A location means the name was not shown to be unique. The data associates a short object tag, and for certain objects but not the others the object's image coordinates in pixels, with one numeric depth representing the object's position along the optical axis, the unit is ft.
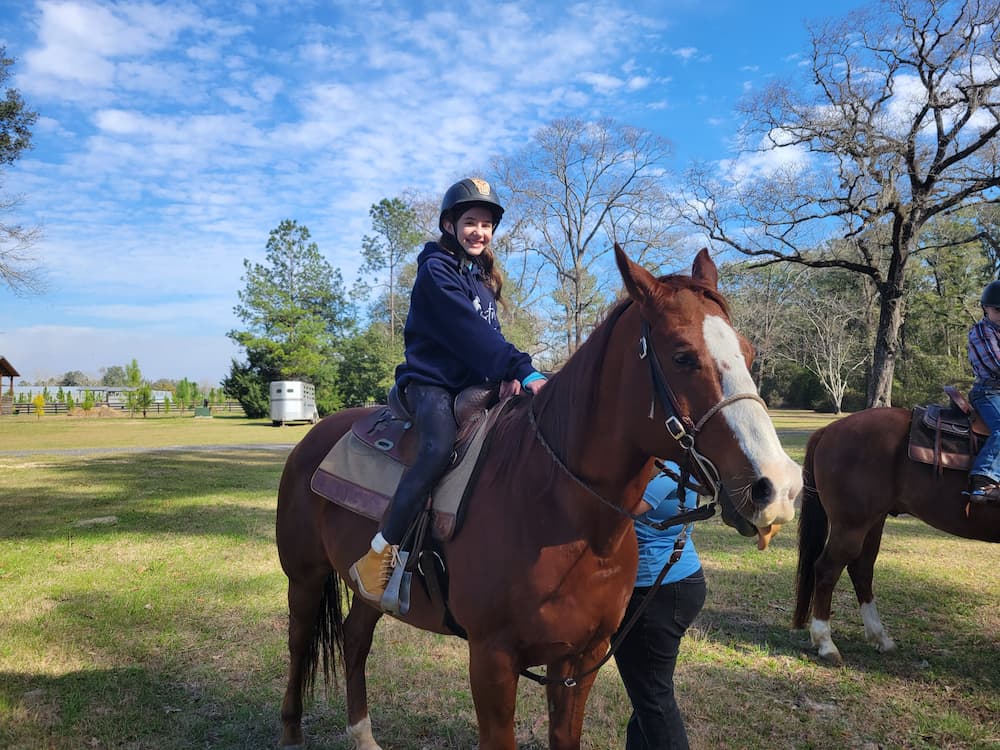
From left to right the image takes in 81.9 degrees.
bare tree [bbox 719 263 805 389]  118.01
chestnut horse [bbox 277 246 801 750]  5.66
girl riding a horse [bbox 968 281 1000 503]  15.11
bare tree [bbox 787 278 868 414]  117.51
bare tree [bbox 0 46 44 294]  54.49
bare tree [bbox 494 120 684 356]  95.50
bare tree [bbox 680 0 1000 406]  44.42
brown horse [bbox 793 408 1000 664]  16.14
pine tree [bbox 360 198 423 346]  145.79
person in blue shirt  8.48
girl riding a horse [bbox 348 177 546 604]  8.28
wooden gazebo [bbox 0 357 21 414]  159.84
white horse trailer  119.34
